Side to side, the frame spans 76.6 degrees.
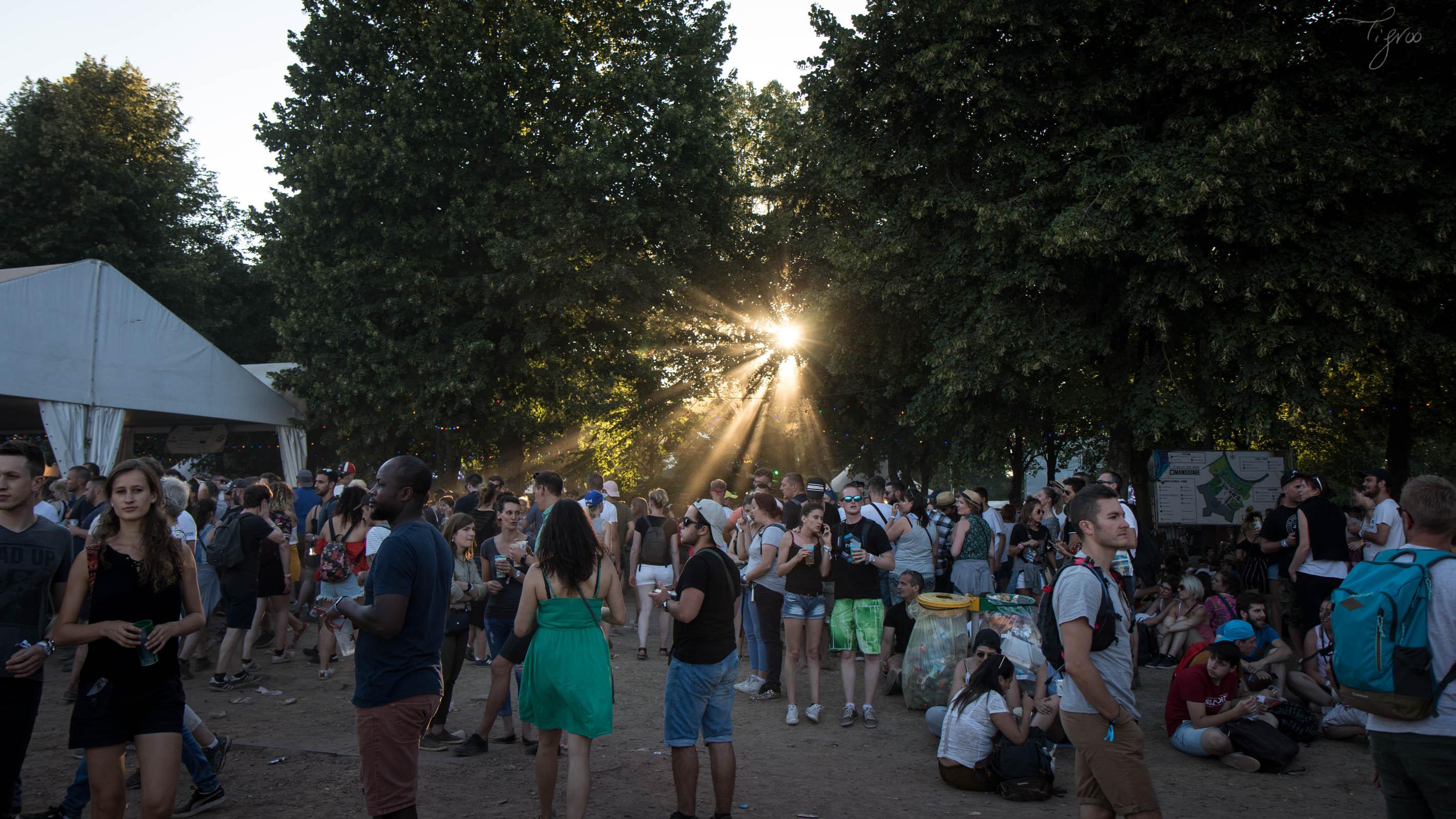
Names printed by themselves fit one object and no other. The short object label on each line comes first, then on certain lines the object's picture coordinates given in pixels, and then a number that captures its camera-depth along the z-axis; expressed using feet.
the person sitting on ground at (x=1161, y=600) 36.11
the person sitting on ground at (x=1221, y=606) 29.99
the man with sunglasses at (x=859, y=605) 26.13
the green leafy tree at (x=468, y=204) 65.67
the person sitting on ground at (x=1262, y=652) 25.41
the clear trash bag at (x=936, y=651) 27.02
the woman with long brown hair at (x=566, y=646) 15.30
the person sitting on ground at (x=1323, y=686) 24.32
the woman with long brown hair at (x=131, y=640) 12.21
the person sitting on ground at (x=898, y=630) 29.81
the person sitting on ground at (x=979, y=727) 20.40
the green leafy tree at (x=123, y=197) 87.61
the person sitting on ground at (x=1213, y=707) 22.40
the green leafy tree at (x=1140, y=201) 41.24
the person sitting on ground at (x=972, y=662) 21.63
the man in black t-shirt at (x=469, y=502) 37.42
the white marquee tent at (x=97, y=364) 52.21
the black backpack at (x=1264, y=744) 21.74
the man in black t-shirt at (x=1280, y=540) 31.19
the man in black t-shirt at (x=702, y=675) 16.42
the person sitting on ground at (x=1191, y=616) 30.89
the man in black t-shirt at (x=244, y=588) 28.43
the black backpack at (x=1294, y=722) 23.44
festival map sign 51.24
